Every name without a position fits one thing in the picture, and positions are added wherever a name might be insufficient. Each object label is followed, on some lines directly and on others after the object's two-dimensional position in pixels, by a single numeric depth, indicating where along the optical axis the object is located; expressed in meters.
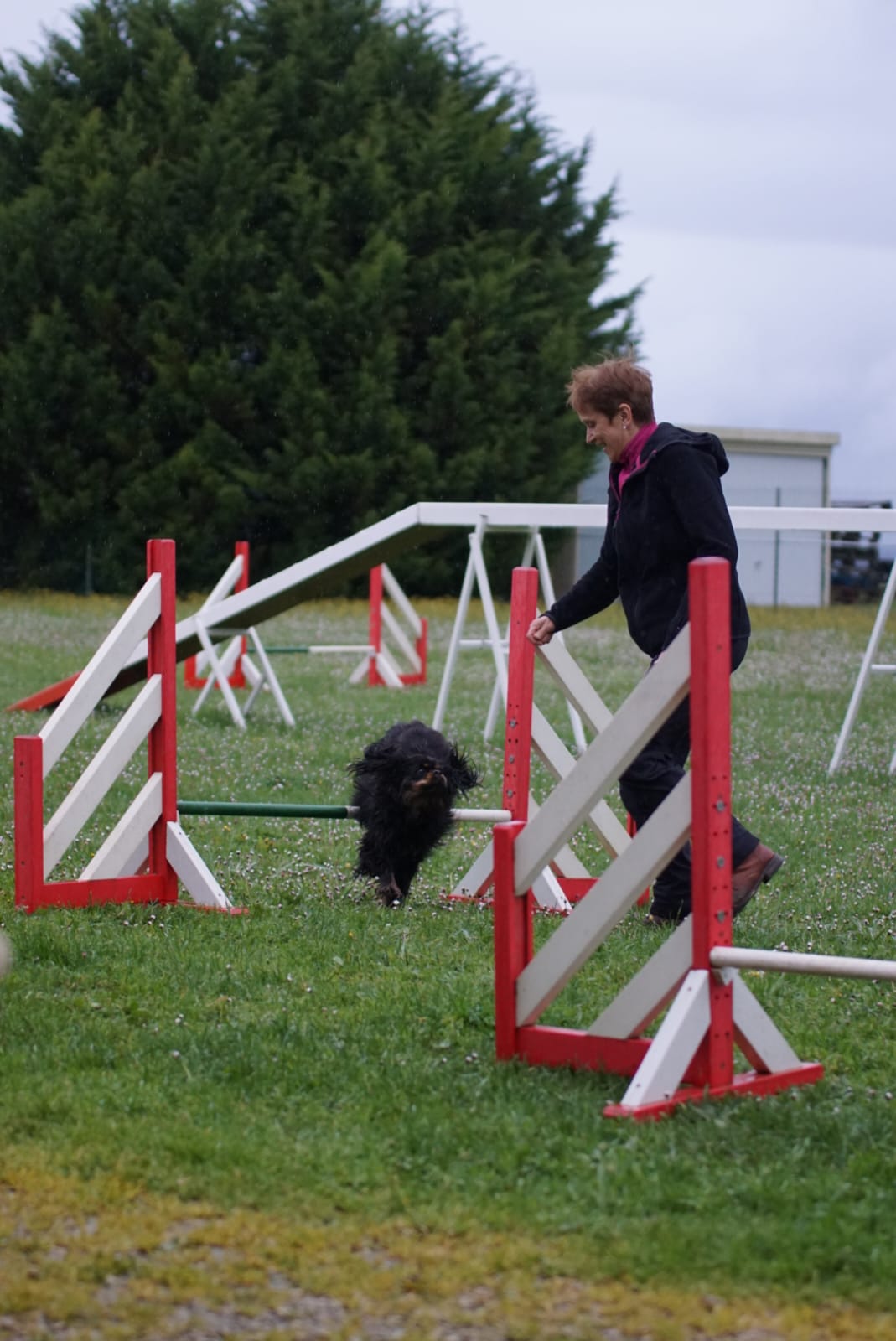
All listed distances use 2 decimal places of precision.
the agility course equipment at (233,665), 21.78
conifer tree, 52.16
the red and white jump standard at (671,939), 6.77
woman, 9.67
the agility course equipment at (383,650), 28.53
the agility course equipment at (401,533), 16.36
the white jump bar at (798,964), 6.64
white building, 57.00
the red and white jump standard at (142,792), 10.88
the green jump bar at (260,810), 10.93
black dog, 11.24
